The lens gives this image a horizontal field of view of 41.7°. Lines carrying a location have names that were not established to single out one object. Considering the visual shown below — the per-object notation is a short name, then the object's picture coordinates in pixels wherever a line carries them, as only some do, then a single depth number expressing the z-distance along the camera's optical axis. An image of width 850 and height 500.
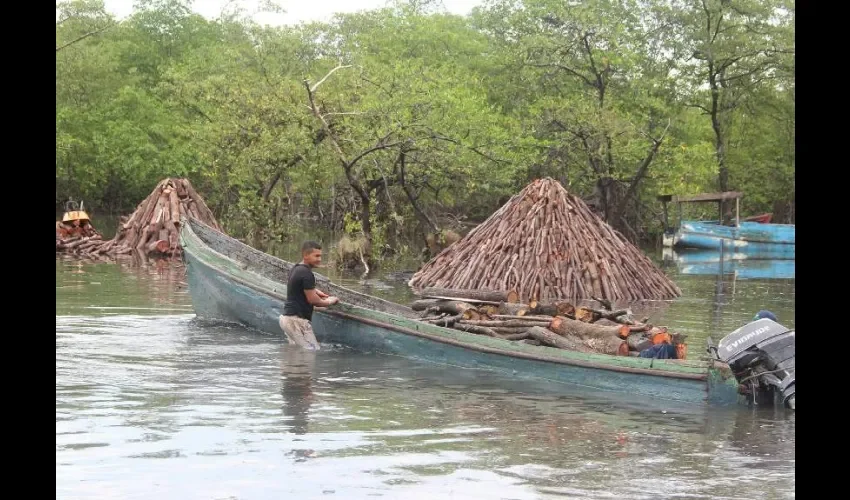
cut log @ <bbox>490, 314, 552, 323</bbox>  13.52
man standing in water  14.07
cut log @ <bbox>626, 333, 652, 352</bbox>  12.55
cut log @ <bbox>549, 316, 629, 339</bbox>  13.12
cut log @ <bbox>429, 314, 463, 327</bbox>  14.01
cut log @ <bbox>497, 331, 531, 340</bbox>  13.09
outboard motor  9.76
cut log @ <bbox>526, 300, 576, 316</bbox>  14.24
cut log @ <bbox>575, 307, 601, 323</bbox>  14.16
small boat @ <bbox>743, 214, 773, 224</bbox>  51.88
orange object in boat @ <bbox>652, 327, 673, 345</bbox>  12.16
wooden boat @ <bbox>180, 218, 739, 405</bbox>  10.72
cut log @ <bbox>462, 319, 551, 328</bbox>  13.41
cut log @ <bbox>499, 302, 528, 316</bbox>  14.31
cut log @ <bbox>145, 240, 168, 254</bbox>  33.03
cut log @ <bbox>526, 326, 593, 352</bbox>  12.77
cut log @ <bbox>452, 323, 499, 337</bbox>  13.38
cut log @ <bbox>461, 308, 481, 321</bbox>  14.35
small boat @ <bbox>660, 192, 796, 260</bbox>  46.62
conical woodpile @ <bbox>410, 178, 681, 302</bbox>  21.86
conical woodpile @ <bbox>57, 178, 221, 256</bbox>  33.31
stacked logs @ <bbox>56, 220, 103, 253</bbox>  34.06
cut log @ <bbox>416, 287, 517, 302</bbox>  15.91
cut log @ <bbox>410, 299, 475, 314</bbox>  14.62
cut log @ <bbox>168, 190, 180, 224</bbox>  33.35
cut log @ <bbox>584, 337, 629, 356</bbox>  12.76
